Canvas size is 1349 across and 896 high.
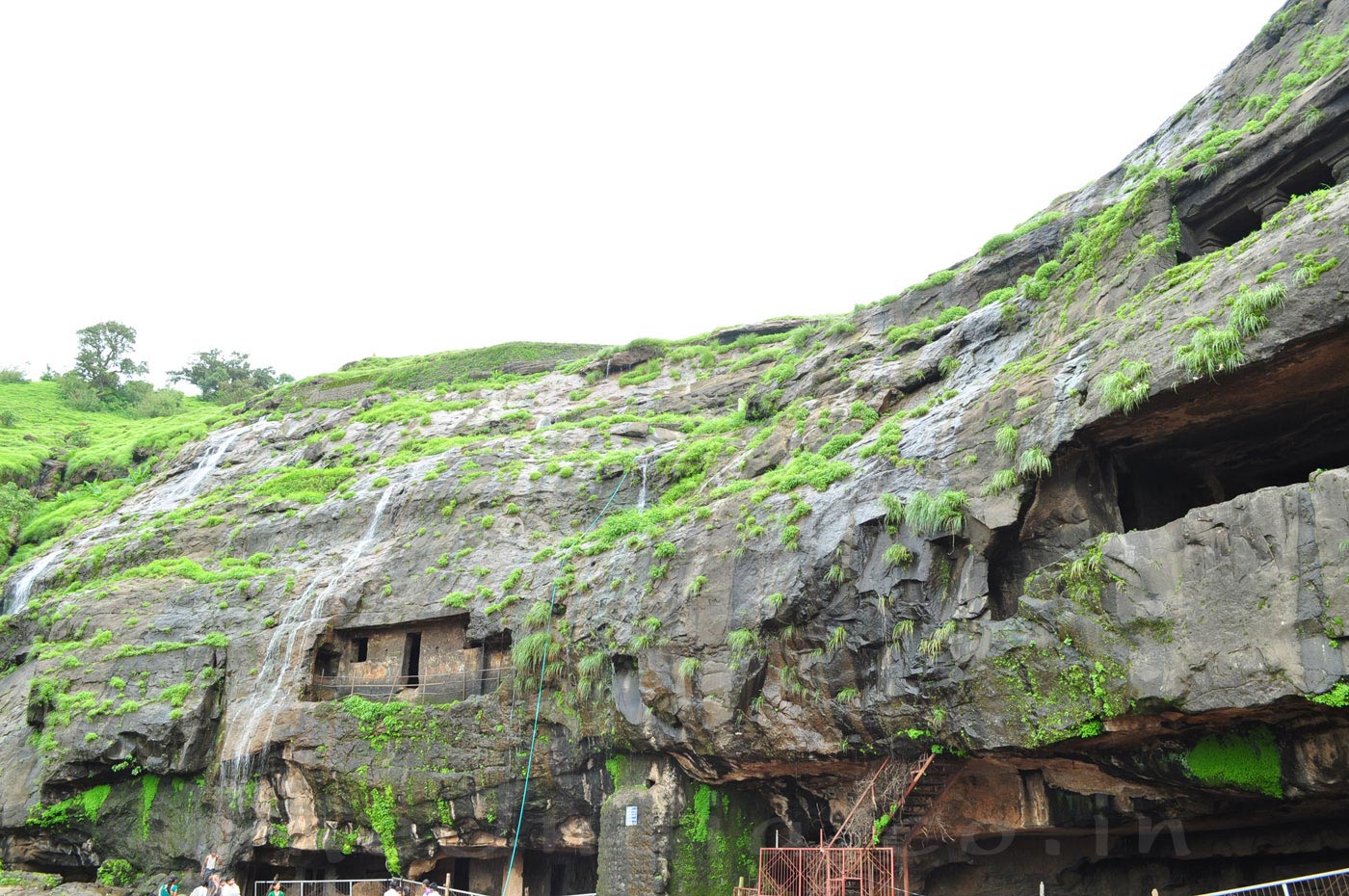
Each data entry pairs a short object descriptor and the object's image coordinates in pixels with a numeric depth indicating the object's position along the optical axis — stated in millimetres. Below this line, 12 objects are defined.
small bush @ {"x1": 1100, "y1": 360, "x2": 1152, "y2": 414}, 14203
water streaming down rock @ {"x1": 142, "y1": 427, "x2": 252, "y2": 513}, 36922
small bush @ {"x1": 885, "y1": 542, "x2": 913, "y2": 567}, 16031
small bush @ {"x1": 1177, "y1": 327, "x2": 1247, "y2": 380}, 13391
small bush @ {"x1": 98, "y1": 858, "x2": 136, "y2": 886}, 23250
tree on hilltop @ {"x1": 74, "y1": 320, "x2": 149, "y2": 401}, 70250
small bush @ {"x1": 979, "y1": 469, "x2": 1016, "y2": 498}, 15414
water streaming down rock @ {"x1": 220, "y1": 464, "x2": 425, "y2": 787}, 22516
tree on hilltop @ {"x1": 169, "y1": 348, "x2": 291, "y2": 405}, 74250
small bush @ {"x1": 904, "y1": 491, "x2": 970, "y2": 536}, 15680
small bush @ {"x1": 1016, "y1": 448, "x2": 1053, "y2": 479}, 14984
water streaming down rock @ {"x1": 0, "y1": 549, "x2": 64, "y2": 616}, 32219
